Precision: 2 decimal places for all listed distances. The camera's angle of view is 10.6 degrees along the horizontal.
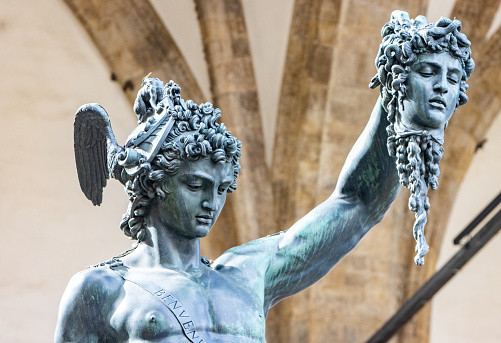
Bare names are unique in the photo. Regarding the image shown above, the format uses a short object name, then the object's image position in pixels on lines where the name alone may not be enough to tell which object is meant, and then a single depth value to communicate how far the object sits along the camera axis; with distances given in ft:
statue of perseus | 22.94
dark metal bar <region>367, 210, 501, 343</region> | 67.34
